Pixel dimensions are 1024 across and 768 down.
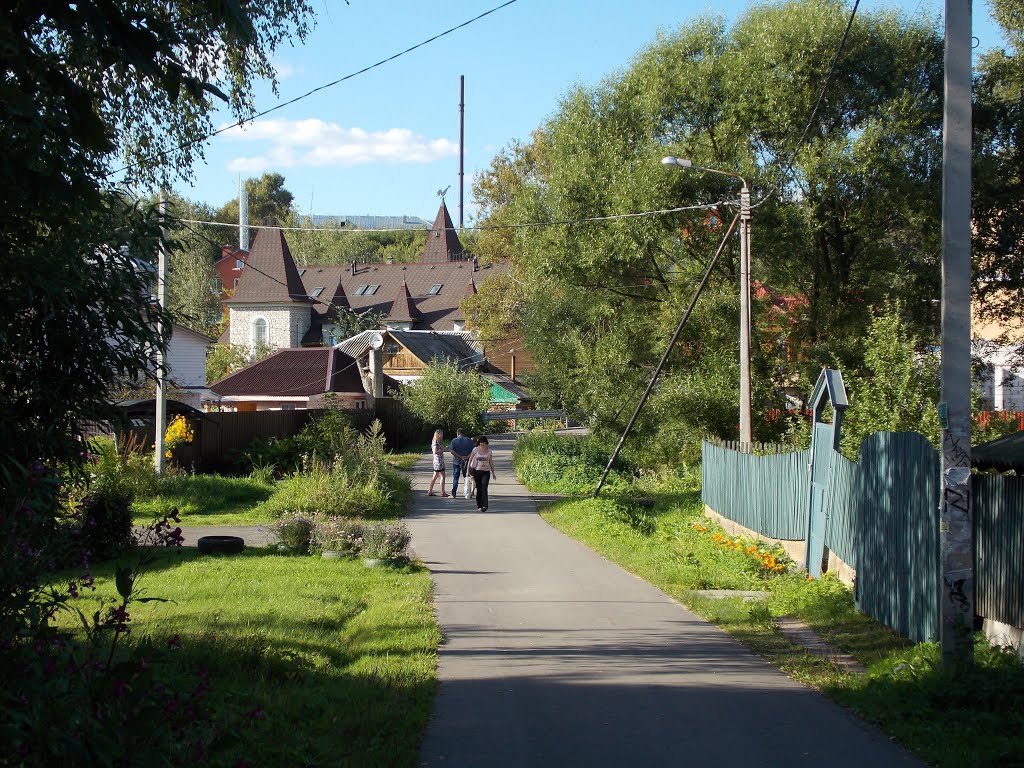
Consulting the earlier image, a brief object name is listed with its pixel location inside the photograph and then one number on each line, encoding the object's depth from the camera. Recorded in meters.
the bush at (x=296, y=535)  15.62
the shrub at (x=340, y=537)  15.28
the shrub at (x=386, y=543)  14.46
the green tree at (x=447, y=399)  43.59
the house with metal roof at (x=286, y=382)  42.62
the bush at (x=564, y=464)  27.30
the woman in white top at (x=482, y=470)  22.00
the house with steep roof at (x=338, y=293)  69.56
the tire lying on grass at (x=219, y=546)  15.34
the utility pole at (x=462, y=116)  81.12
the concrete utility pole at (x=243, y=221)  76.35
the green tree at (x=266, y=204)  109.45
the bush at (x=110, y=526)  14.55
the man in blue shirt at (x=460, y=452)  24.77
